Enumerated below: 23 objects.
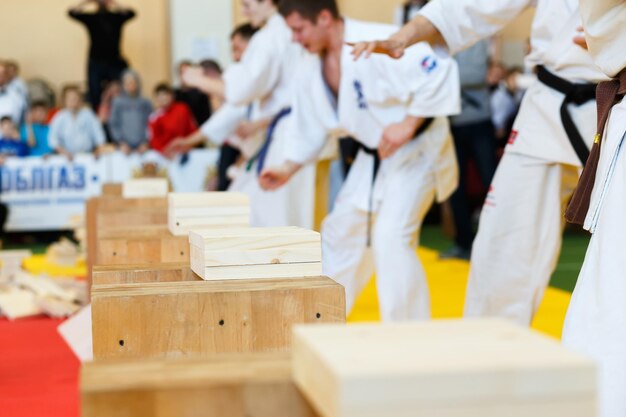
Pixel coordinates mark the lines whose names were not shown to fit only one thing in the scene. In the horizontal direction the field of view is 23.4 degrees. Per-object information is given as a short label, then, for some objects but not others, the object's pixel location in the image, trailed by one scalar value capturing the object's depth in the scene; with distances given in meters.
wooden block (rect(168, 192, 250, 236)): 3.94
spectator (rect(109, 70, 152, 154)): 15.40
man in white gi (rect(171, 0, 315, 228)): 7.68
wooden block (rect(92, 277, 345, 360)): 2.51
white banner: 13.53
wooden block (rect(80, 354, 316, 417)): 1.70
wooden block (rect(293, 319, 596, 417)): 1.38
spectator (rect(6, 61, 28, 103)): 16.24
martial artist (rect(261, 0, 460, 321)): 5.52
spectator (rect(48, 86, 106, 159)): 14.88
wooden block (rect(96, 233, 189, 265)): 3.97
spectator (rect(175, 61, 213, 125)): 16.09
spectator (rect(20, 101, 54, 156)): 15.18
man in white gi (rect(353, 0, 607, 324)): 4.36
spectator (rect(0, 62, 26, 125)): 15.71
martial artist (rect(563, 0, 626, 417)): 2.83
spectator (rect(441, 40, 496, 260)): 10.74
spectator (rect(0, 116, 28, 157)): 14.13
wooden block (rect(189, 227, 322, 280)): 2.84
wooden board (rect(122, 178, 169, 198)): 6.99
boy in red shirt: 14.97
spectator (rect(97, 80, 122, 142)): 16.35
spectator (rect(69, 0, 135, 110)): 17.50
